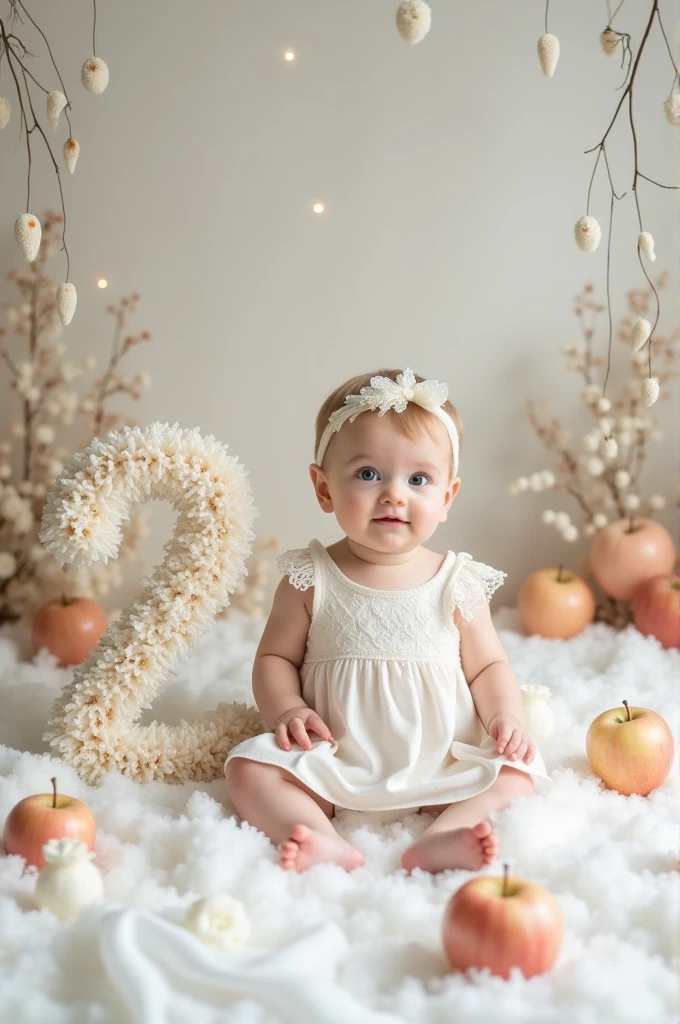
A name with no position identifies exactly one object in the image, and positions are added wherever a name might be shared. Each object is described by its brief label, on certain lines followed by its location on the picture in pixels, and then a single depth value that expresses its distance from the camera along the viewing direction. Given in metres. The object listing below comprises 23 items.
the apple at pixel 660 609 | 2.08
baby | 1.38
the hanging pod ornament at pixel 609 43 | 1.36
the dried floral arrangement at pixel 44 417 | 2.22
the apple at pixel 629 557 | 2.18
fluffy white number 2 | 1.49
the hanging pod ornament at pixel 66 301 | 1.41
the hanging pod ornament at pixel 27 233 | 1.38
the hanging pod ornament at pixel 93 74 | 1.38
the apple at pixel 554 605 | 2.17
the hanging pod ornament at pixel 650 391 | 1.37
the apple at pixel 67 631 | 2.04
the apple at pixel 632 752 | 1.44
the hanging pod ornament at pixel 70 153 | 1.42
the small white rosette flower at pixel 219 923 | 1.05
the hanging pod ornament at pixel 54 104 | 1.37
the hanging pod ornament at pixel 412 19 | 1.18
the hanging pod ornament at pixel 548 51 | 1.27
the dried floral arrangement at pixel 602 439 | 2.26
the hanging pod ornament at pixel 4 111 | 1.45
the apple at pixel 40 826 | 1.23
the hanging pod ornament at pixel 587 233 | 1.36
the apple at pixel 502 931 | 0.99
